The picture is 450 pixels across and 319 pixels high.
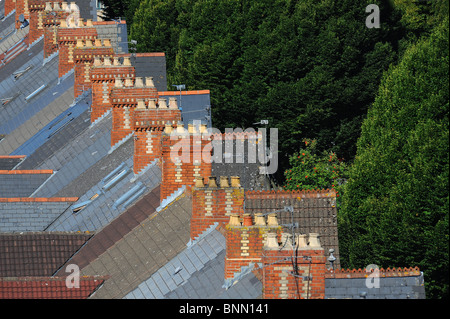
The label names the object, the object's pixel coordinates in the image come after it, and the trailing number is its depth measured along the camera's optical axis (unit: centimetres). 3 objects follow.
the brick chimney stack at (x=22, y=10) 7912
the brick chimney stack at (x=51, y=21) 6838
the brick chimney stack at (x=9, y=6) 8488
